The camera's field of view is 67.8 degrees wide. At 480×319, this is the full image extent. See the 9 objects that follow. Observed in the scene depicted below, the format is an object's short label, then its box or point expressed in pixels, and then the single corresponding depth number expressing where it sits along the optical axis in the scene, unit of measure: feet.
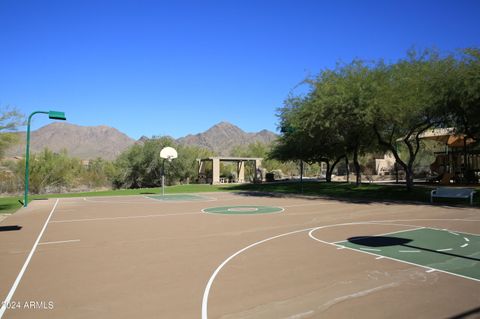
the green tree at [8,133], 67.87
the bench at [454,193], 66.64
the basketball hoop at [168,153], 119.48
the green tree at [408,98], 73.15
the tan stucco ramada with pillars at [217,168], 152.15
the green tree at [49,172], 122.52
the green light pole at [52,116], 64.34
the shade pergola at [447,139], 111.65
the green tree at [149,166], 165.78
